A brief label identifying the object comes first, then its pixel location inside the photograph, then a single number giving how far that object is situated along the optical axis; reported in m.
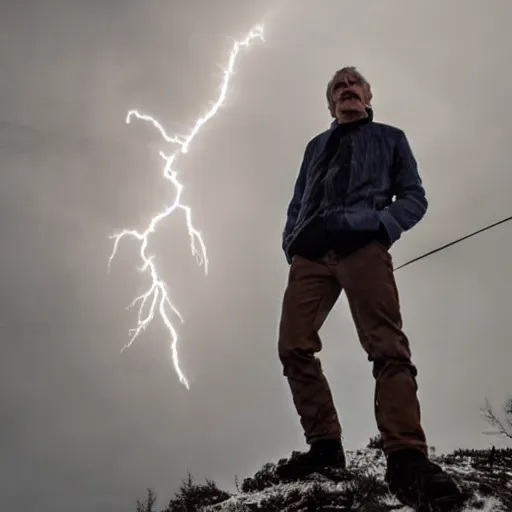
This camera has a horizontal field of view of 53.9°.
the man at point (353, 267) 2.77
